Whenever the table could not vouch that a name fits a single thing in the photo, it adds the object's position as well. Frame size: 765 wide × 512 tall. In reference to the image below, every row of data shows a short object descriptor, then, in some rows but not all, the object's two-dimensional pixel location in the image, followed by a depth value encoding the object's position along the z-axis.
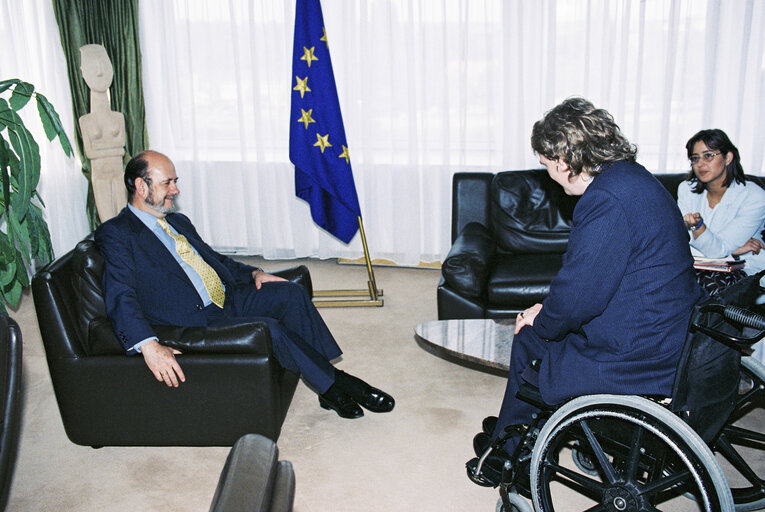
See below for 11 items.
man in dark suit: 2.51
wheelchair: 1.66
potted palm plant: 2.65
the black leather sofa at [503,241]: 3.40
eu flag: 3.93
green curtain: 4.65
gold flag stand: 4.16
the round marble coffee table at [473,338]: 2.62
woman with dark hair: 3.06
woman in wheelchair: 1.74
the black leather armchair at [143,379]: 2.51
